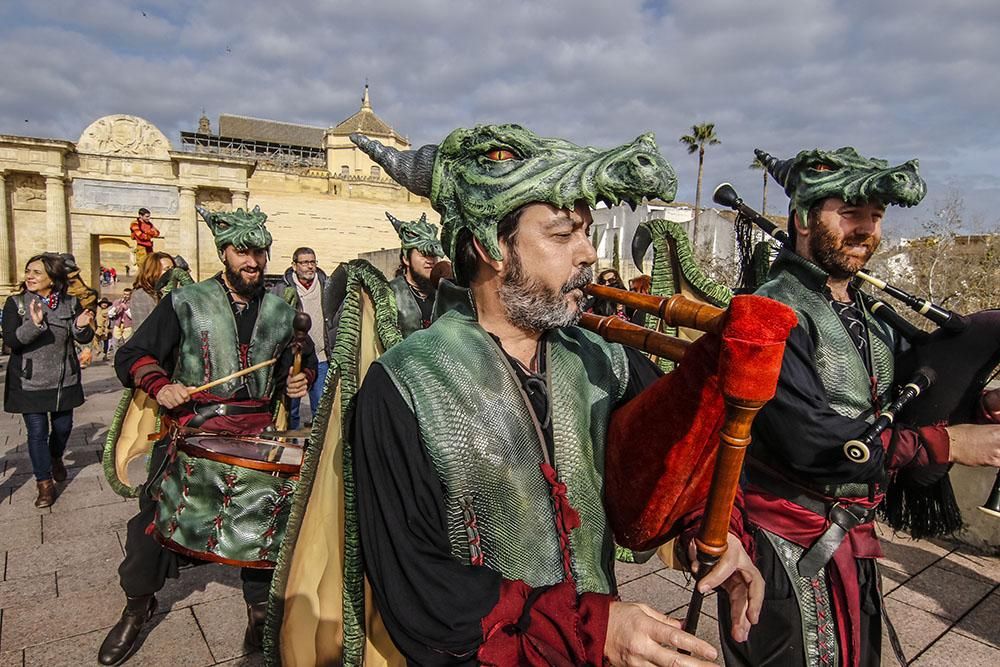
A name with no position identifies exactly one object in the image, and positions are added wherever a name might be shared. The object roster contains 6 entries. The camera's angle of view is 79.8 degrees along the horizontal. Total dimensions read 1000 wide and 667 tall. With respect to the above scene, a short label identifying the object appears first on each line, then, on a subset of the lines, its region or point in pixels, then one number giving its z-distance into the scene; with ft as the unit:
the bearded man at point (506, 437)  4.03
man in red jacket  18.66
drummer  10.52
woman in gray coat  17.38
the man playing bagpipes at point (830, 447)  6.55
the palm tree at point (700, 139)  124.88
